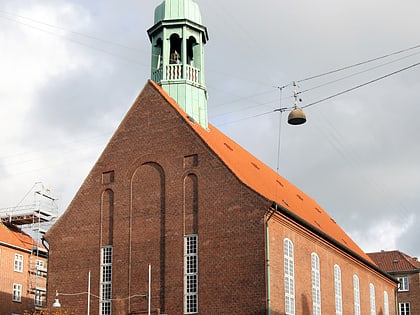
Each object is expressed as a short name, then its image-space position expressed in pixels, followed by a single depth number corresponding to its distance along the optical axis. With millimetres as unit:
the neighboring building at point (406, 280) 76438
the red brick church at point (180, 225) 31156
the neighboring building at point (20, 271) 53875
